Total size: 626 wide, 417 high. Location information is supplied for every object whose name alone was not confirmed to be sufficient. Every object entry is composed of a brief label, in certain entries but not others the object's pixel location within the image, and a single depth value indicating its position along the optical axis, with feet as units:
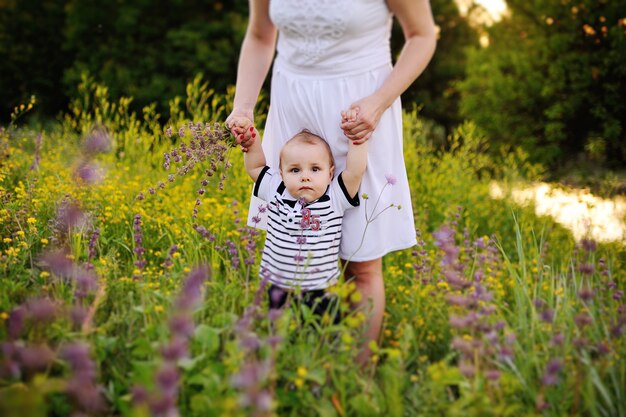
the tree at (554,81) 30.07
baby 7.70
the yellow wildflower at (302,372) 5.99
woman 7.78
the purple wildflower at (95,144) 8.57
